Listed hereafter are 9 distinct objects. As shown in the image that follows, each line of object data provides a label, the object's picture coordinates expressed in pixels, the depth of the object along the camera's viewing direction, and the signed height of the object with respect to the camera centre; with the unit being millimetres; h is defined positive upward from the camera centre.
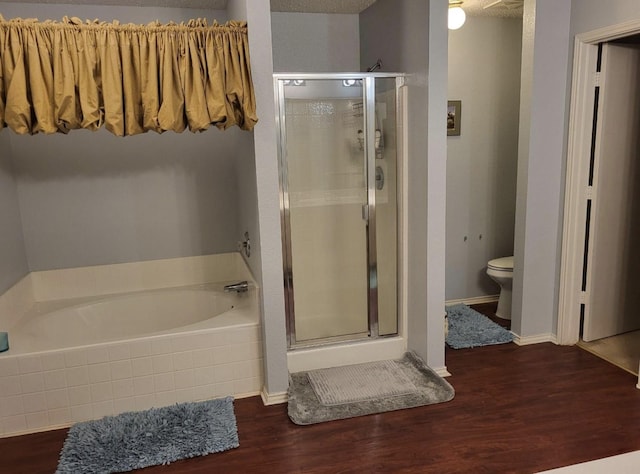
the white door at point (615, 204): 3236 -458
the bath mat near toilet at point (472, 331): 3576 -1381
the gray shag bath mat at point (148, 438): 2355 -1397
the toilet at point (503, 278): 3930 -1072
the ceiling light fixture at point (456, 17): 3521 +819
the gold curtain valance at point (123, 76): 2314 +337
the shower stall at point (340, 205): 3139 -398
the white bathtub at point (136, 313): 3068 -1039
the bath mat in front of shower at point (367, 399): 2705 -1393
